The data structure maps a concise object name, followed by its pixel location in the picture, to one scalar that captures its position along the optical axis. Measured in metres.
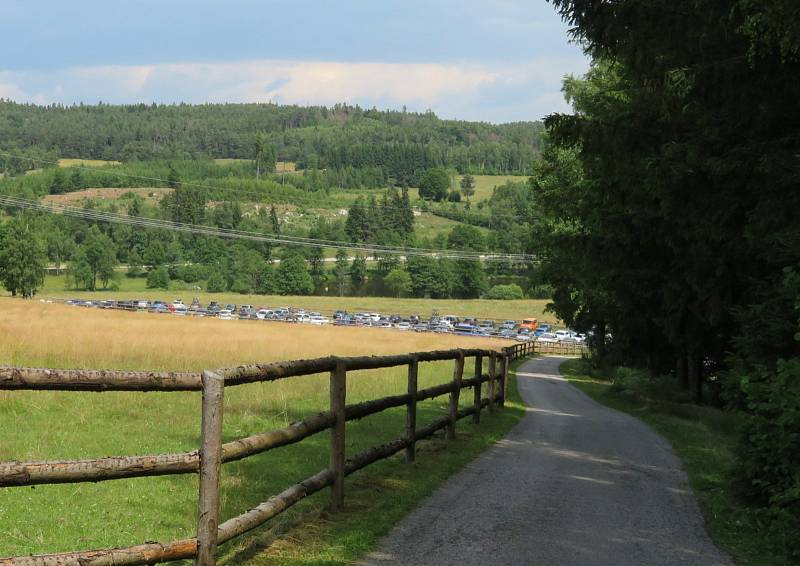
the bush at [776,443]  7.46
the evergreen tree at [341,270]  181.00
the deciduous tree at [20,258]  103.50
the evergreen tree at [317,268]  184.50
